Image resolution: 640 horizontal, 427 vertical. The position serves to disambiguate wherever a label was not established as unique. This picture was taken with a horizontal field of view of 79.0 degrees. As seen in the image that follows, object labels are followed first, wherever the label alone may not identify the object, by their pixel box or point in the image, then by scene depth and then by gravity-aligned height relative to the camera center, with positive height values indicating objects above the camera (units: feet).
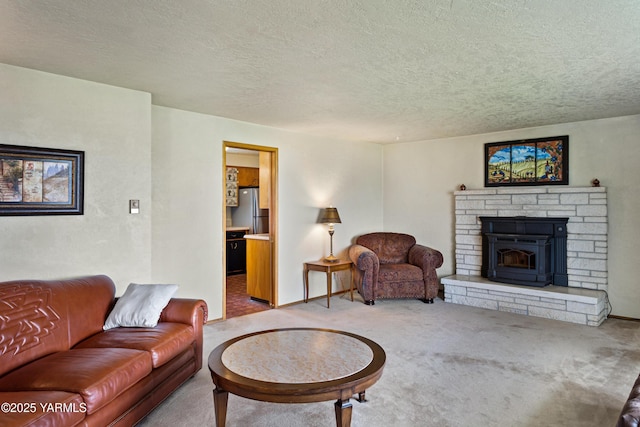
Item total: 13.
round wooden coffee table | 6.45 -2.88
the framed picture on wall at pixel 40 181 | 9.30 +0.82
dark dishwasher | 25.38 -2.66
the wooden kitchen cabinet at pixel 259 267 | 17.48 -2.55
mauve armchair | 17.26 -2.91
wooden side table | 17.06 -2.49
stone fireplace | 14.91 -1.85
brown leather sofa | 6.03 -2.74
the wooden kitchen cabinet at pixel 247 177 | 27.40 +2.53
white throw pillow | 9.13 -2.26
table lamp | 18.13 -0.28
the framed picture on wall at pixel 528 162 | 16.48 +2.20
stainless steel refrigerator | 25.49 -0.04
